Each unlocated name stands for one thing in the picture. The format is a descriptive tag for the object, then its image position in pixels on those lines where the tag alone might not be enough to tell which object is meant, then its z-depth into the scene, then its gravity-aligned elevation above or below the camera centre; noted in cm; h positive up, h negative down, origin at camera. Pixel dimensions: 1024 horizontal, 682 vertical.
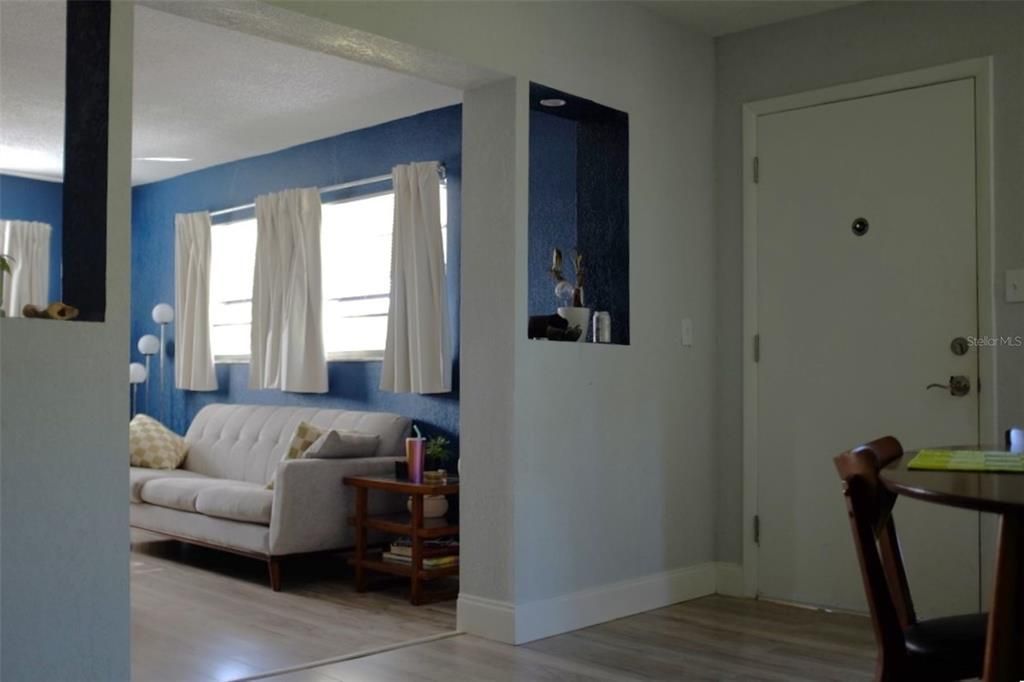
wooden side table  475 -75
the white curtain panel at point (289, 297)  635 +42
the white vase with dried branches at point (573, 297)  414 +27
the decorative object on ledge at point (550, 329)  407 +15
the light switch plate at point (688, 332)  464 +16
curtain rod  577 +107
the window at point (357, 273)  612 +55
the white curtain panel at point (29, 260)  582 +60
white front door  408 +21
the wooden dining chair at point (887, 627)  176 -44
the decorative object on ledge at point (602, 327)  427 +16
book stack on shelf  484 -87
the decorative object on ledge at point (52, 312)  273 +14
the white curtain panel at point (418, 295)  564 +39
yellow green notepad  194 -18
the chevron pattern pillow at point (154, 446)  663 -51
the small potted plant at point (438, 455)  543 -45
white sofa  502 -64
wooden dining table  150 -32
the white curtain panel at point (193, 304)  740 +43
